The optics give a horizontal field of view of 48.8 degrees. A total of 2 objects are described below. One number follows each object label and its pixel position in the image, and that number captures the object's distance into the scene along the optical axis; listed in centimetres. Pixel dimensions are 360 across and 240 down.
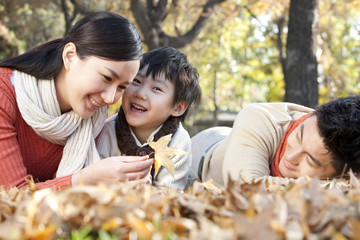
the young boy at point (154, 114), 257
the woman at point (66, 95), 204
